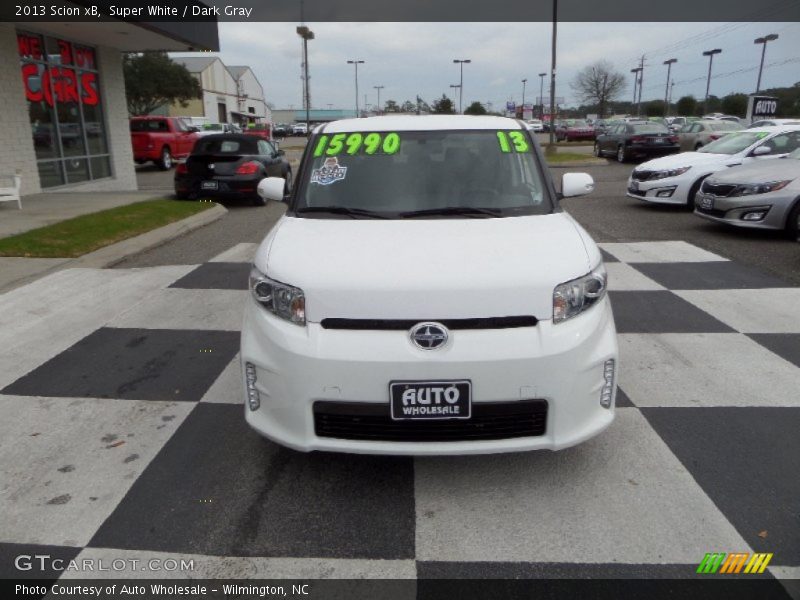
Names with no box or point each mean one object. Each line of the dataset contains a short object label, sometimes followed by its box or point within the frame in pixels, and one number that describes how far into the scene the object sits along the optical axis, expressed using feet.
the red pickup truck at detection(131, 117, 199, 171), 77.51
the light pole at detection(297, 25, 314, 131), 132.36
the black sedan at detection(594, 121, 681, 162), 74.74
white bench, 37.28
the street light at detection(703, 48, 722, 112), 223.71
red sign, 46.29
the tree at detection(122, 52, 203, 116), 154.10
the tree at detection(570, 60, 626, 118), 241.14
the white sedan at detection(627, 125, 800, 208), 36.45
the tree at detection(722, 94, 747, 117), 207.82
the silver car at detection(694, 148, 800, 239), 28.60
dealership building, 44.50
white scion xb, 8.90
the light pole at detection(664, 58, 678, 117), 252.13
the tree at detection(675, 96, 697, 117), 235.40
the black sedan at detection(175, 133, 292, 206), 43.27
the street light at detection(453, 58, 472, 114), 198.63
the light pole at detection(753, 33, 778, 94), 183.32
